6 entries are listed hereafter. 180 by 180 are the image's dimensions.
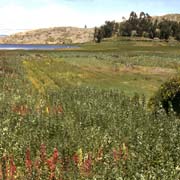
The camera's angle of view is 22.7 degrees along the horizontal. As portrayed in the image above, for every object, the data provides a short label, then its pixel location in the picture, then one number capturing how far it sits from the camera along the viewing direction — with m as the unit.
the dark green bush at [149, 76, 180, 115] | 23.89
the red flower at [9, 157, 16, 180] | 13.52
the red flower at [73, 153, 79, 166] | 14.39
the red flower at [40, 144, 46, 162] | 14.17
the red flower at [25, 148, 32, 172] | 13.72
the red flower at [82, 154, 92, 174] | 13.49
